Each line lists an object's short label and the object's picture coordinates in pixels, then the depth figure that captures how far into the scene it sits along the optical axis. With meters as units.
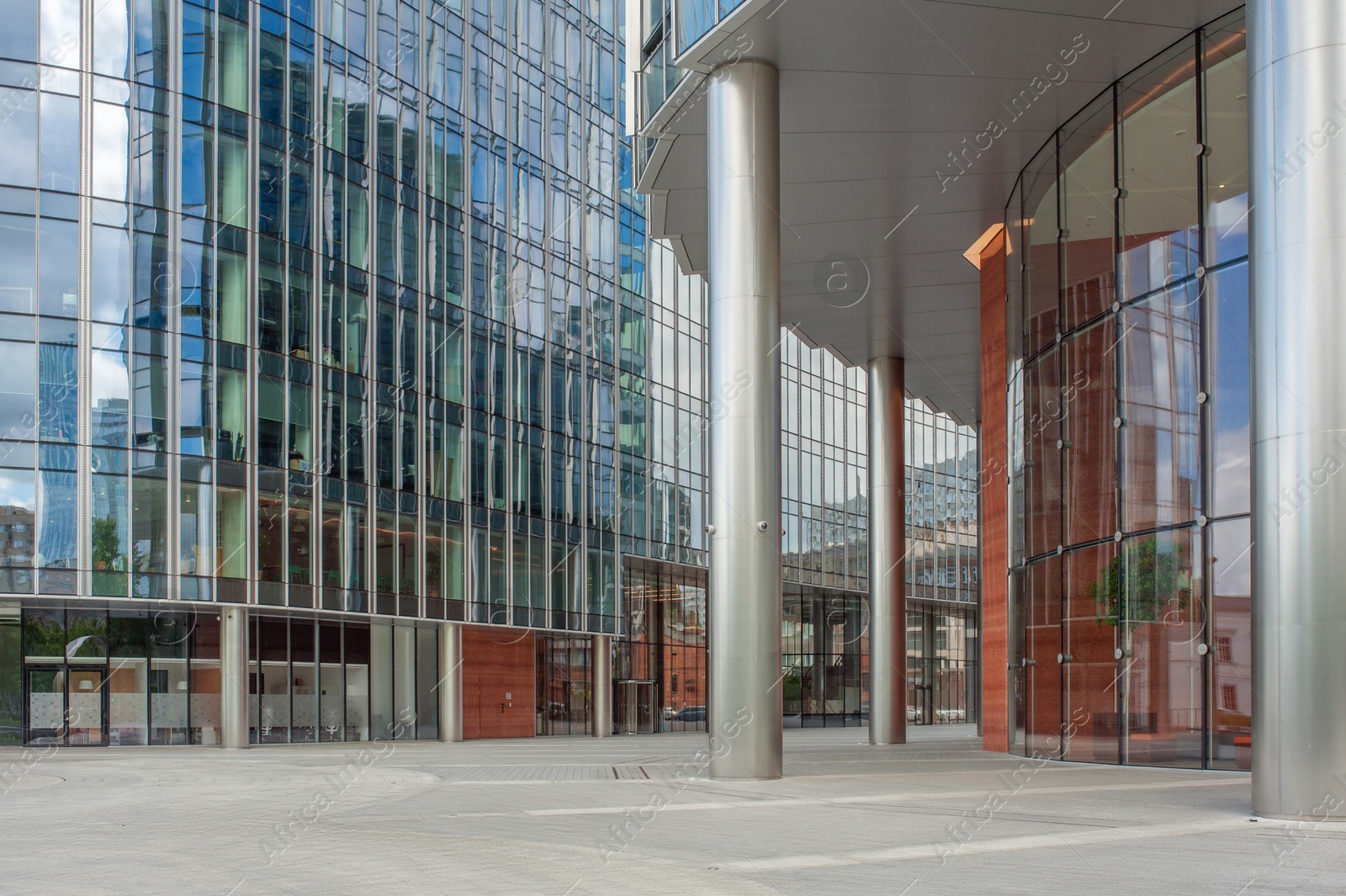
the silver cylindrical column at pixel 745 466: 16.12
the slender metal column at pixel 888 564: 30.92
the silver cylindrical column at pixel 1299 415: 10.48
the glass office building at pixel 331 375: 29.30
